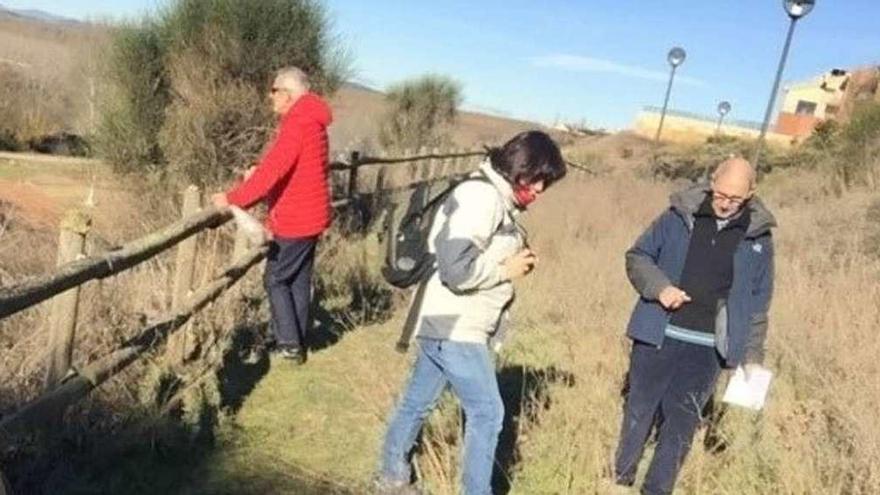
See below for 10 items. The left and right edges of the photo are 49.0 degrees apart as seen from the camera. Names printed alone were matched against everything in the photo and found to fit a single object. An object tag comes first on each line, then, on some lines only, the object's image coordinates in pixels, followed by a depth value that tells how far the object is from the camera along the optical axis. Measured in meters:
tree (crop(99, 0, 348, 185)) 13.14
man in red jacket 5.61
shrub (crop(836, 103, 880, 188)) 17.72
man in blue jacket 4.32
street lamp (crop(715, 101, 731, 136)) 34.38
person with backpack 3.62
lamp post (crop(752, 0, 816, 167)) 13.65
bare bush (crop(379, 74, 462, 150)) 23.94
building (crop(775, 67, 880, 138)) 41.75
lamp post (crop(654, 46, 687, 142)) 26.17
